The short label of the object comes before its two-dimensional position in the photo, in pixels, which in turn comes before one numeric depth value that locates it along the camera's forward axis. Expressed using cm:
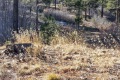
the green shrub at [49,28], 1536
